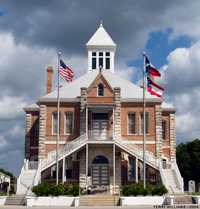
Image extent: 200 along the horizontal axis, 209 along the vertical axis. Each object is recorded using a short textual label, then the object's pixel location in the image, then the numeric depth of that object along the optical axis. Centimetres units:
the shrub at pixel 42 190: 4009
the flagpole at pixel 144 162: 4291
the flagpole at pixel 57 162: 4316
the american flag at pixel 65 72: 4397
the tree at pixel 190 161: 7975
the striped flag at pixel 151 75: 4200
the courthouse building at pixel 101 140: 4703
